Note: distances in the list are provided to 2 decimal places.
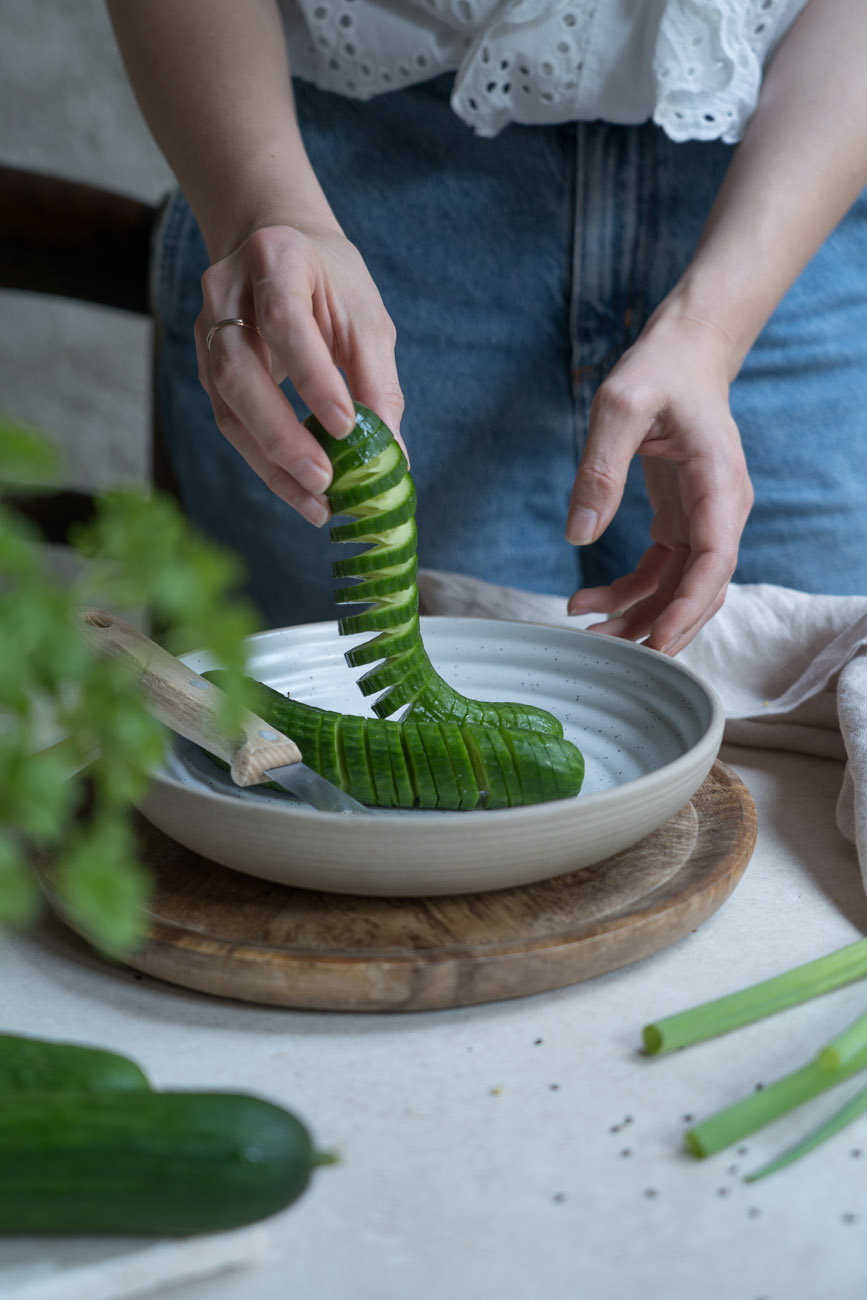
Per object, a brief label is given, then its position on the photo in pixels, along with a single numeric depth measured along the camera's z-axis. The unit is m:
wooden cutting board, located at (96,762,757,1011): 0.75
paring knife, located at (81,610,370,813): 0.90
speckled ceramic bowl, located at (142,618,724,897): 0.75
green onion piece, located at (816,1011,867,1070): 0.65
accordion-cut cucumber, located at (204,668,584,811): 0.92
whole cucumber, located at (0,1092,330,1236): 0.50
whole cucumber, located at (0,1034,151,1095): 0.57
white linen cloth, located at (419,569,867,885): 1.21
